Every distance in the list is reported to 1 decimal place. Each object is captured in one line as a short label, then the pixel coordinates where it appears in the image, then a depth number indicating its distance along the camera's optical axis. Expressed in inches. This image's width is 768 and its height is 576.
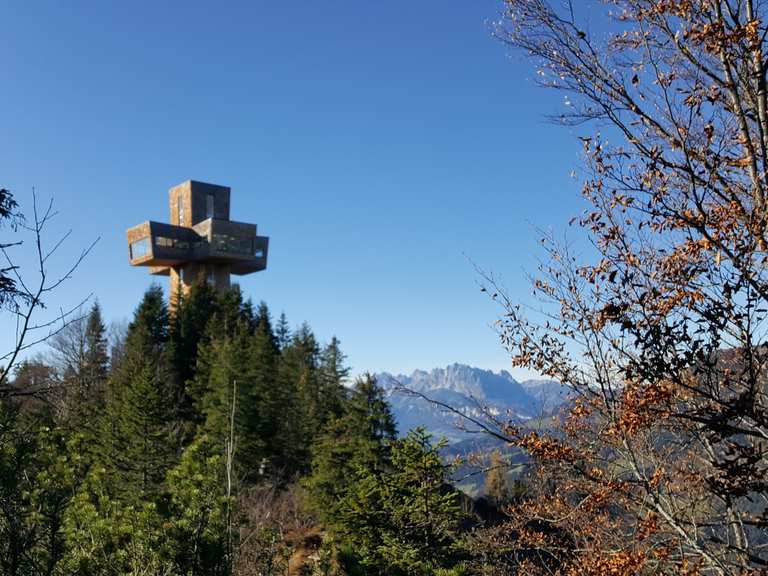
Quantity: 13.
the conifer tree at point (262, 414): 1203.9
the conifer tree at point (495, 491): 1537.4
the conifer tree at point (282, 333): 2402.9
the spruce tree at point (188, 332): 1681.8
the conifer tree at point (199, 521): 304.0
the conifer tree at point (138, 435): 913.5
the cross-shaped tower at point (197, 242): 2234.3
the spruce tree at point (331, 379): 1333.7
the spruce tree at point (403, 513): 632.4
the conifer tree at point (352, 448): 862.5
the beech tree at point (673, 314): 182.4
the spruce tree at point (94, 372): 1123.6
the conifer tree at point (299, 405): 1347.2
